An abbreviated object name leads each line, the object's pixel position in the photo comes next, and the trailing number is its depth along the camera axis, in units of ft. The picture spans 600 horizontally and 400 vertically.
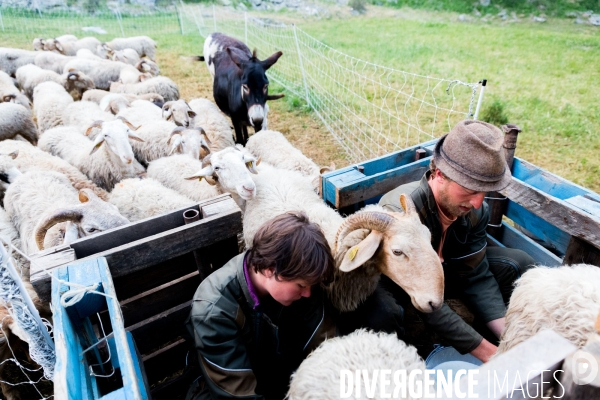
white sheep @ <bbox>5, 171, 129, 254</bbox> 9.47
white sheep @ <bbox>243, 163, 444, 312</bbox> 6.36
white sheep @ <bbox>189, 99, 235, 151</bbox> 18.53
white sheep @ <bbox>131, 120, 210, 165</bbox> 15.65
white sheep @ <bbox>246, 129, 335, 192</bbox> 14.30
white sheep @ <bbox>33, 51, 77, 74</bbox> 33.27
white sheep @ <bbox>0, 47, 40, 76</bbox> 35.01
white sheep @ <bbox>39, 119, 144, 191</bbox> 14.35
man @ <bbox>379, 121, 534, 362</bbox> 6.82
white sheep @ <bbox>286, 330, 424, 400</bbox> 4.91
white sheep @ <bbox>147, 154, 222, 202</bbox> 12.84
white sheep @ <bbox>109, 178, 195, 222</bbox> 11.50
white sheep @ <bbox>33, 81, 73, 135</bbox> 20.78
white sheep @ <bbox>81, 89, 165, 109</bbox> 23.38
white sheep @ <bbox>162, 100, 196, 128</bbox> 18.98
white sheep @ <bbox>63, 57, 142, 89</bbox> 30.94
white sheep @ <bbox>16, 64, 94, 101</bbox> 27.17
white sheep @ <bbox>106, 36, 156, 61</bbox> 43.88
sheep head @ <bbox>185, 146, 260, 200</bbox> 10.66
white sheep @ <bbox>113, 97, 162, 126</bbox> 19.51
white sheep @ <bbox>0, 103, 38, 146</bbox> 20.26
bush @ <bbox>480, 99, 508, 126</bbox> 23.16
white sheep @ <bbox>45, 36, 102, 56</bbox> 39.81
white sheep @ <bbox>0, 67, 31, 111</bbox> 23.97
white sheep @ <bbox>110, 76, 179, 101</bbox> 25.76
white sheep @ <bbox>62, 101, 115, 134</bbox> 19.27
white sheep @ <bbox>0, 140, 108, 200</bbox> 13.50
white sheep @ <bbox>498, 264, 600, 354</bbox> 5.41
